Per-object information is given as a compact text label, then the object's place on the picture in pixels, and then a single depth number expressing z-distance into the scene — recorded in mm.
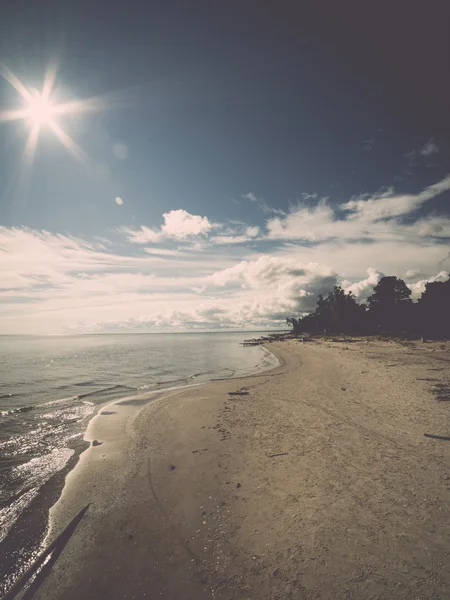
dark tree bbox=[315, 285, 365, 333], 92625
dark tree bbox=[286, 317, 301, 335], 149625
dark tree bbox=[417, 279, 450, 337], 61600
